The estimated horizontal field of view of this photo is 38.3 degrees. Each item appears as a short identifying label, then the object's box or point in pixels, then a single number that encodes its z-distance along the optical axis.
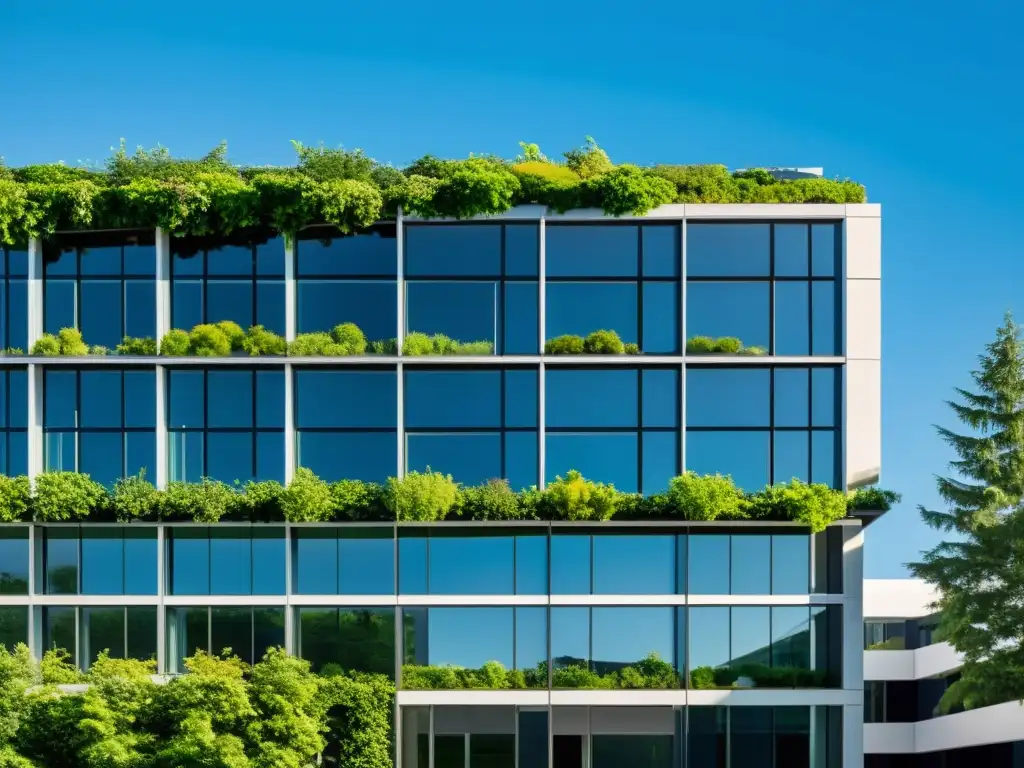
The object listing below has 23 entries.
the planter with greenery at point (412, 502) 42.12
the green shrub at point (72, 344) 43.44
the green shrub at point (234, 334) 43.44
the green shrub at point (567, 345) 43.22
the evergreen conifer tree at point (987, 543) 39.16
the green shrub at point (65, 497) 42.28
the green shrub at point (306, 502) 42.09
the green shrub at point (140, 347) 43.38
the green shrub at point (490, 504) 42.53
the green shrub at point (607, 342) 43.19
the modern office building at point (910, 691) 45.56
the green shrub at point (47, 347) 43.34
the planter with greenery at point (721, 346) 43.31
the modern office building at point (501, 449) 42.75
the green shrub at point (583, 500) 42.28
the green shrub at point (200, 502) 42.38
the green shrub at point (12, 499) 42.44
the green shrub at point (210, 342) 43.16
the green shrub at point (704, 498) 41.97
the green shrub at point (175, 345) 43.25
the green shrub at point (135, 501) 42.41
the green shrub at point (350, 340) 43.22
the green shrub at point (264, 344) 43.19
